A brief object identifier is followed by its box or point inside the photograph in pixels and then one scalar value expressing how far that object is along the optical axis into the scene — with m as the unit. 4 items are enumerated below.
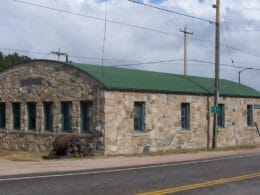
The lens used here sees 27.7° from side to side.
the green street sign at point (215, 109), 32.56
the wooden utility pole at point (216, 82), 33.22
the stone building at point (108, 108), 27.38
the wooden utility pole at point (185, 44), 55.97
